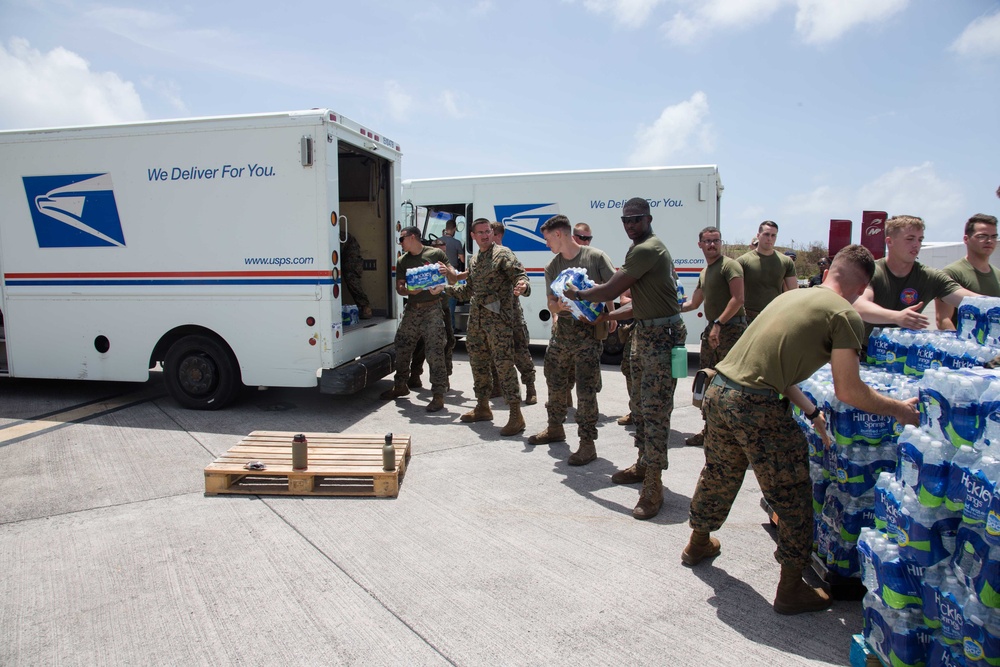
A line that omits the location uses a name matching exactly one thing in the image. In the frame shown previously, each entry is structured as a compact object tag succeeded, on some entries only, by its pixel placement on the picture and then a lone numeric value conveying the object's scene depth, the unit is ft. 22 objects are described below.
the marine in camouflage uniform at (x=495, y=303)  19.83
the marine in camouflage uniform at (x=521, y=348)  22.50
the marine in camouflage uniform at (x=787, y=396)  9.58
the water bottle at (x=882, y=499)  8.48
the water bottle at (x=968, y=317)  11.45
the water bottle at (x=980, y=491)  6.93
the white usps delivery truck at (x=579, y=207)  30.81
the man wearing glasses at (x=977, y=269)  15.70
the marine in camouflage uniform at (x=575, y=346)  16.53
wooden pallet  14.76
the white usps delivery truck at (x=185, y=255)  20.03
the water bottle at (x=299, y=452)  14.73
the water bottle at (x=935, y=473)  7.58
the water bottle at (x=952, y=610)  7.25
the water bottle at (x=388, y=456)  14.56
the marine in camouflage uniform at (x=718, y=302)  18.53
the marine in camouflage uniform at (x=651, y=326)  13.80
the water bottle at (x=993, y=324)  10.94
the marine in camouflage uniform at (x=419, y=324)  22.84
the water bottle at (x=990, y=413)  7.22
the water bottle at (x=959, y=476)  7.37
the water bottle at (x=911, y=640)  7.80
